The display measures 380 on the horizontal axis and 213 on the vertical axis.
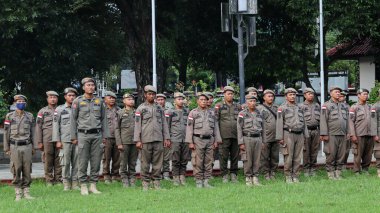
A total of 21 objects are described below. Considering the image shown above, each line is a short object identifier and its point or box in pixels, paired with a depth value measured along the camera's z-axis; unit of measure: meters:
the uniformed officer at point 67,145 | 17.27
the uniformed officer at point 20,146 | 15.88
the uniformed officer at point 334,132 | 18.88
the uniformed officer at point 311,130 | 19.31
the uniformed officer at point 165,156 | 18.66
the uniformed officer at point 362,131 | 19.56
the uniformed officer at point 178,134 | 18.52
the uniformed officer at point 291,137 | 17.98
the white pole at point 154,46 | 25.49
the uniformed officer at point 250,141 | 17.69
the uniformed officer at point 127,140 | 17.91
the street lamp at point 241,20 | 21.17
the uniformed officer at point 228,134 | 18.81
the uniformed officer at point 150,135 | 17.12
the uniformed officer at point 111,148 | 18.76
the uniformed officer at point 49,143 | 18.31
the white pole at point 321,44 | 26.67
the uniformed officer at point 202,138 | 17.41
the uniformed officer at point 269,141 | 19.00
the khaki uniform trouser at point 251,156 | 17.67
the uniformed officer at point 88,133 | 16.39
